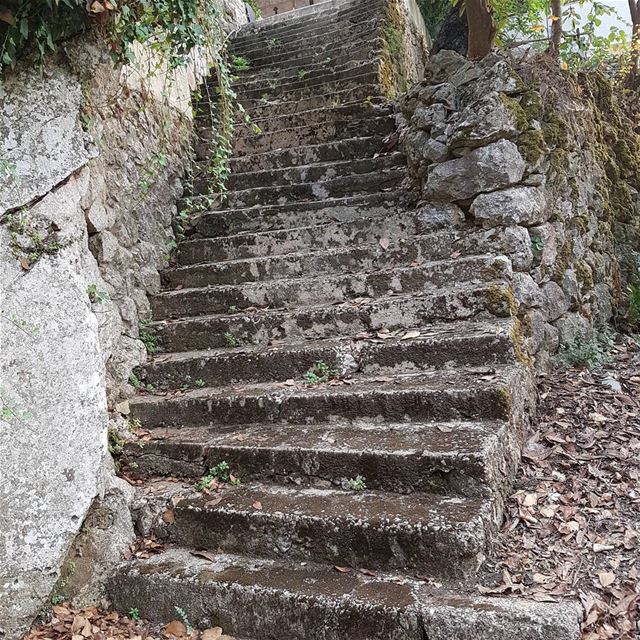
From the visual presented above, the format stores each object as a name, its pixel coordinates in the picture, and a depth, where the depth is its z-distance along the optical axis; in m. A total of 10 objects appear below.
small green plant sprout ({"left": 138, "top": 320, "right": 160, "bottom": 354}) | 3.35
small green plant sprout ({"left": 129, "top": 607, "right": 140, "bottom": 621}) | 2.19
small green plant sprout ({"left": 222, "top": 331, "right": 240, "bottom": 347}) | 3.26
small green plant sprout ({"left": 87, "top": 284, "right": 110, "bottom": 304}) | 2.54
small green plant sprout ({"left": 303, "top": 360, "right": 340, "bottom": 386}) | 2.82
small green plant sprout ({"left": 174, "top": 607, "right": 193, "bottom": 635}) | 2.07
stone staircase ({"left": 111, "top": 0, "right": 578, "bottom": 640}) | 1.88
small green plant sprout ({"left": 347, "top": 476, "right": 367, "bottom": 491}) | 2.24
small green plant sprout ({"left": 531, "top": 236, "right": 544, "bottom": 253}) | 3.53
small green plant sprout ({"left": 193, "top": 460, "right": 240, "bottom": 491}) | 2.47
